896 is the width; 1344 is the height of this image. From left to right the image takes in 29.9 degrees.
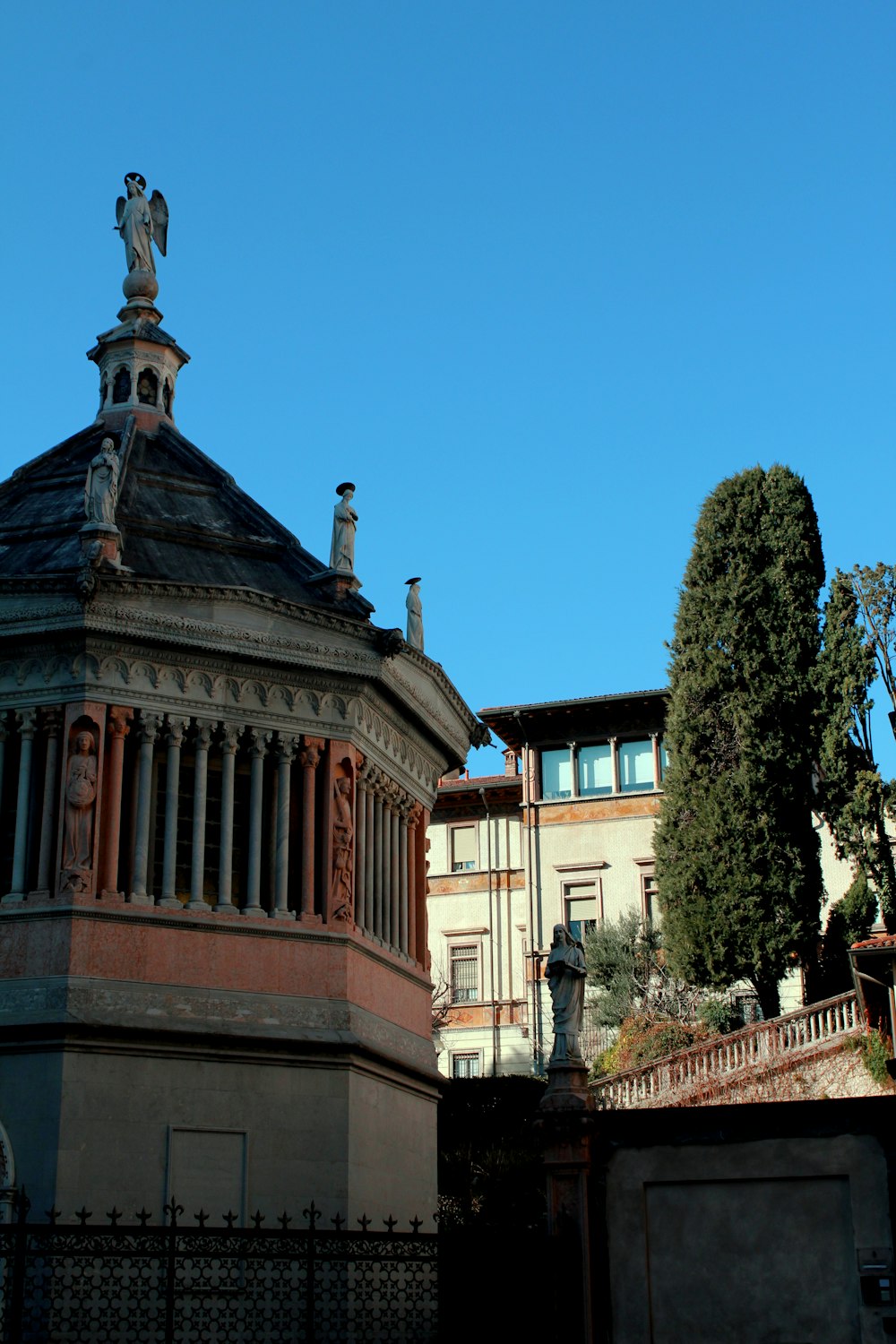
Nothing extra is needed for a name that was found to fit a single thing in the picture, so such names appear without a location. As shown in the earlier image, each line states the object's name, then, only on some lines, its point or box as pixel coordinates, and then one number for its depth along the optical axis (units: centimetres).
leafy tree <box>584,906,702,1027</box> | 4384
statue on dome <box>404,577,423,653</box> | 2680
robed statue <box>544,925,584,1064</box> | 1706
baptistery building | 2088
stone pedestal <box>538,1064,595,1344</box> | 1595
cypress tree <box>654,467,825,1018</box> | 3869
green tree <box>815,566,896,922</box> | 3875
